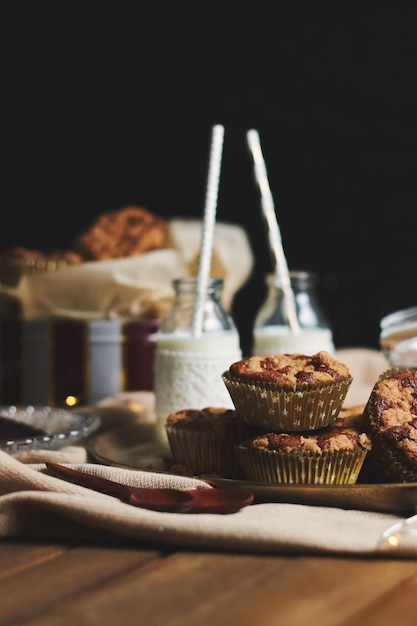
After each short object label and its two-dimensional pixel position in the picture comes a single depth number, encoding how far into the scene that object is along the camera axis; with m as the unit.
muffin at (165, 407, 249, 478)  0.78
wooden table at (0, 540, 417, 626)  0.57
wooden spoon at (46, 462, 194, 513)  0.68
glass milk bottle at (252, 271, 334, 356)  1.01
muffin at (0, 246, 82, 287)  1.13
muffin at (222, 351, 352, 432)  0.75
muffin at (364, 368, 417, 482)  0.72
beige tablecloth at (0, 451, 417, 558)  0.64
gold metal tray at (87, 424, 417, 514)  0.70
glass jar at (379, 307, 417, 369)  0.94
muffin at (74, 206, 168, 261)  1.17
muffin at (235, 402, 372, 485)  0.73
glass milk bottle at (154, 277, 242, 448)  0.88
